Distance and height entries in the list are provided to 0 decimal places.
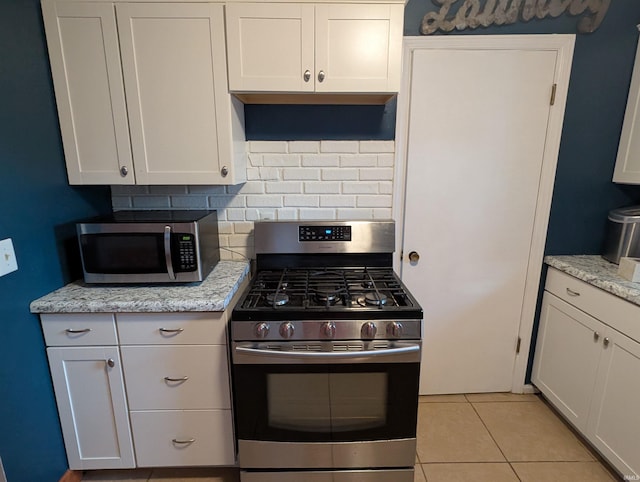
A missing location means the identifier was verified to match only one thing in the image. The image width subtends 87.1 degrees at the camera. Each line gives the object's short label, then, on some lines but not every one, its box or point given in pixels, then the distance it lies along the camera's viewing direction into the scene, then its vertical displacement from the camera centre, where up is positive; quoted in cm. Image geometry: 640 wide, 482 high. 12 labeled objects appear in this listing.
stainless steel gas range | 134 -86
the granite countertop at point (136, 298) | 136 -53
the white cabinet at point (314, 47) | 146 +52
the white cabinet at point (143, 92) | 144 +33
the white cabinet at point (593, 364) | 151 -100
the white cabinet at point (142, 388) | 140 -94
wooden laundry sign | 173 +79
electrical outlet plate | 122 -33
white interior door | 184 -18
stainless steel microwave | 147 -36
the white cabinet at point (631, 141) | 179 +14
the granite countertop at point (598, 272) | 152 -53
